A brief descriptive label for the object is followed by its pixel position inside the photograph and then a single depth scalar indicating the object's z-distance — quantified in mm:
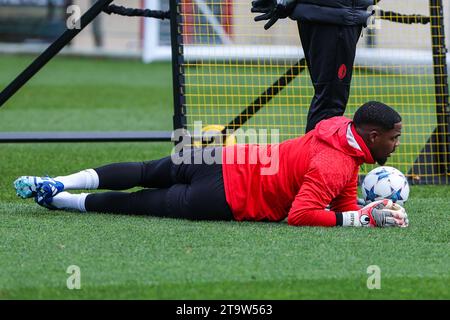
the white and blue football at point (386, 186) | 13898
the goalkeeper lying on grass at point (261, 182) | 12672
